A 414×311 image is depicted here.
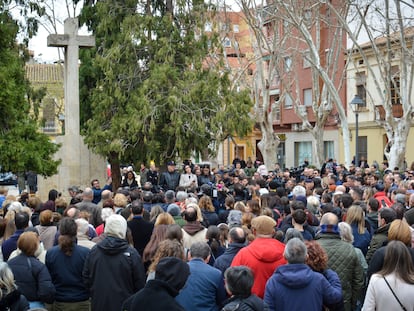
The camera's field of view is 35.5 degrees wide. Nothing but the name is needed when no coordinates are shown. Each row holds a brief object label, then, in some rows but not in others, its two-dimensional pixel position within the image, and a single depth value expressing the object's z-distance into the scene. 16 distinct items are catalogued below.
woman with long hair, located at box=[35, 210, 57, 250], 8.33
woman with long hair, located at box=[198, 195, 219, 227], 10.20
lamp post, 24.38
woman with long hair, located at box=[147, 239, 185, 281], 5.84
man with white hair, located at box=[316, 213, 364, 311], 6.82
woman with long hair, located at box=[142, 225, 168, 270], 7.50
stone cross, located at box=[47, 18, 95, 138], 18.84
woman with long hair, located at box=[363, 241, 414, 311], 5.25
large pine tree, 21.11
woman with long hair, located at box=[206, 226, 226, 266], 7.48
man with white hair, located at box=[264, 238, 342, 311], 5.61
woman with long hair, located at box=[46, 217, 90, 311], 7.03
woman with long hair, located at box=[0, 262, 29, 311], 5.11
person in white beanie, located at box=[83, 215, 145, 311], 6.61
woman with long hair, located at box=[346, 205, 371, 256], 8.39
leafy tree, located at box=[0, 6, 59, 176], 12.98
